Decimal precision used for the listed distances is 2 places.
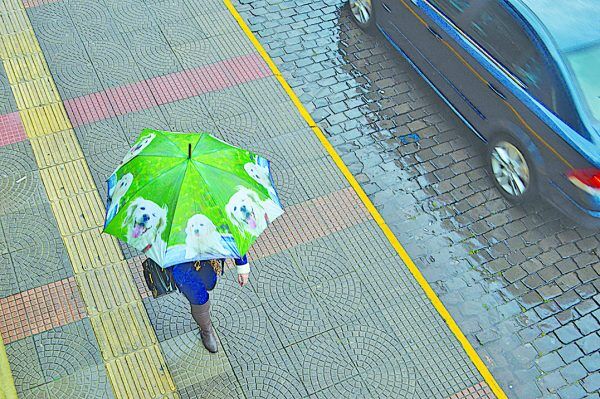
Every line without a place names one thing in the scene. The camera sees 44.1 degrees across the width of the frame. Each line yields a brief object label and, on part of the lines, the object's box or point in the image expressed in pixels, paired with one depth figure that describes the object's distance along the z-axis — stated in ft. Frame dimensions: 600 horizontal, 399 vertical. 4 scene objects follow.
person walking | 18.22
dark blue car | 22.76
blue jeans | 18.20
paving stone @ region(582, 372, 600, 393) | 20.98
